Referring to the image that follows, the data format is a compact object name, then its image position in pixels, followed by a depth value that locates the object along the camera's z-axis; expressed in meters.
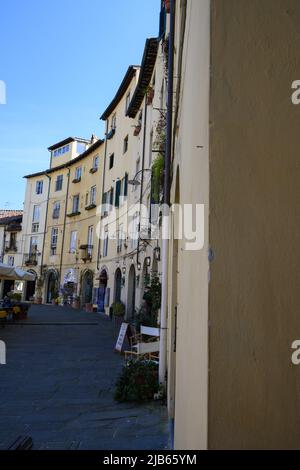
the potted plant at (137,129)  19.46
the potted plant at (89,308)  26.36
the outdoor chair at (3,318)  14.95
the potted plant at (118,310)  19.11
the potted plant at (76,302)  29.56
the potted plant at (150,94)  16.32
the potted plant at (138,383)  5.63
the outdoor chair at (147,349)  6.98
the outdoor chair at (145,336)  7.93
